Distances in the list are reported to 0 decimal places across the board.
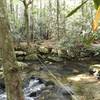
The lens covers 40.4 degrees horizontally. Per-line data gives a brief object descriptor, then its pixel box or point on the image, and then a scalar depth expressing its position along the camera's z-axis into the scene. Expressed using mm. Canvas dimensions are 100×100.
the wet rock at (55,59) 7485
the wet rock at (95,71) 5476
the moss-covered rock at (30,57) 7533
